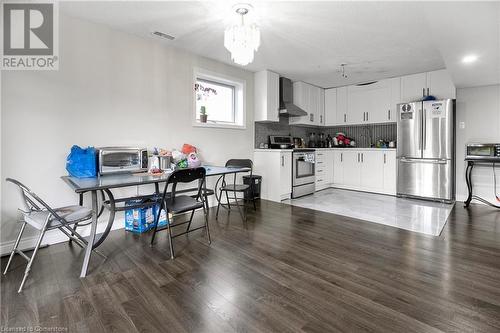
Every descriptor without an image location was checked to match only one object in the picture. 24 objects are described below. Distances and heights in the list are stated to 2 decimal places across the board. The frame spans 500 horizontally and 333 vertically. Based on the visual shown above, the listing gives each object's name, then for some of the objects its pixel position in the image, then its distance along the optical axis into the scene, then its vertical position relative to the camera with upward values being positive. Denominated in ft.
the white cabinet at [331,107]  20.17 +4.60
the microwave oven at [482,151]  12.96 +0.59
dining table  6.44 -0.54
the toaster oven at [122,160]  8.63 +0.13
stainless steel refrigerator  14.35 +0.78
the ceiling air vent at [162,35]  10.39 +5.49
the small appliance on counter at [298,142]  19.06 +1.61
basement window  13.43 +3.69
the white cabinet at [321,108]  20.21 +4.52
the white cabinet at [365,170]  16.87 -0.53
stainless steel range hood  16.94 +4.31
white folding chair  6.18 -1.41
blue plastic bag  8.27 +0.02
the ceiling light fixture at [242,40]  7.74 +3.88
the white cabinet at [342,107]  19.52 +4.46
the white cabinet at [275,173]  15.10 -0.62
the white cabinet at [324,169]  18.45 -0.46
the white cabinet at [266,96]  15.64 +4.30
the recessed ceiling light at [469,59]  10.00 +4.29
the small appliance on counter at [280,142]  16.76 +1.52
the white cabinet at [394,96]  16.83 +4.54
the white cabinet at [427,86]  14.96 +4.83
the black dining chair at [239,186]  11.76 -1.14
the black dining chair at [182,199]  7.66 -1.28
